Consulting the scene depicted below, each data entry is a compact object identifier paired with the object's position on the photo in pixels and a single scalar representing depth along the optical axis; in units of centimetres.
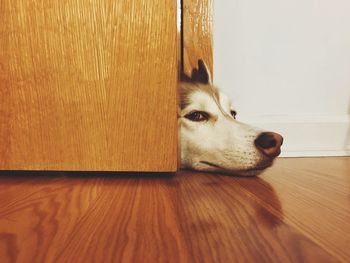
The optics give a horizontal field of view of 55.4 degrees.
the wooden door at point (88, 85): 71
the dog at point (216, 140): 84
